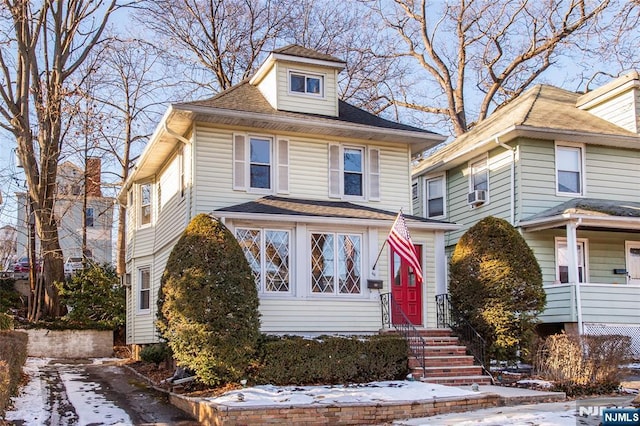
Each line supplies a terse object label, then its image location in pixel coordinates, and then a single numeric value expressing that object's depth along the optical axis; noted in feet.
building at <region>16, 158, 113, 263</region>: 96.82
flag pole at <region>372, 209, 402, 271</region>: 50.60
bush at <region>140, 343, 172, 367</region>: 52.60
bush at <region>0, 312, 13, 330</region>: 51.52
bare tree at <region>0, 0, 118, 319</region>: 76.02
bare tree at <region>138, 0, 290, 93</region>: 96.32
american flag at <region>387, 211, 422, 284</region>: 45.93
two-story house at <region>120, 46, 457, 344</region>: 50.16
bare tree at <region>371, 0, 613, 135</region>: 95.45
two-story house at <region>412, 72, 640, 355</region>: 57.62
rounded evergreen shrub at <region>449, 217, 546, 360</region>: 46.11
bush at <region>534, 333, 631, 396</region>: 40.42
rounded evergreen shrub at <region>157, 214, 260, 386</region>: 39.83
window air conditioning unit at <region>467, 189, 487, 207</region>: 65.98
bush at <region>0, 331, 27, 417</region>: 28.57
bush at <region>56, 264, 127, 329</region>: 76.48
